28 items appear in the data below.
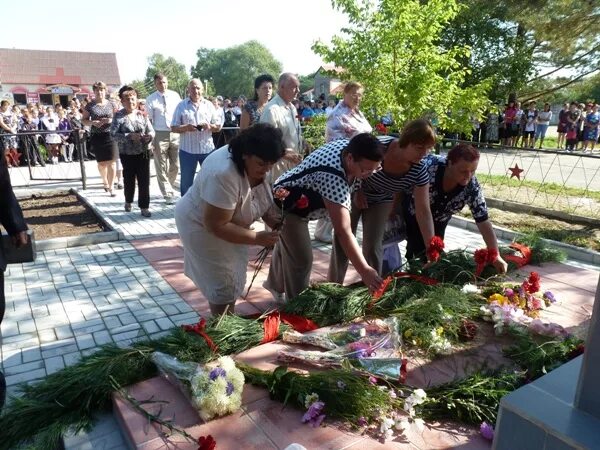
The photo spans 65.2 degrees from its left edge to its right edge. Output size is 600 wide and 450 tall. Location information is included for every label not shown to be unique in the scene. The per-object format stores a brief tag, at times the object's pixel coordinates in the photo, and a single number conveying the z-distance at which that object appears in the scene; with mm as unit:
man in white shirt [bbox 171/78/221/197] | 6371
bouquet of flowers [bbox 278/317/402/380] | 2268
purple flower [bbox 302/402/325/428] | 1989
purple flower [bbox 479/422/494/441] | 1930
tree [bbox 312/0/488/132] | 6945
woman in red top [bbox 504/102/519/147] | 17656
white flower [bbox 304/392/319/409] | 2033
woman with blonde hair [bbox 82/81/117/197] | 7387
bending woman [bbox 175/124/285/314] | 2420
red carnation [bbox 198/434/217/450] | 1708
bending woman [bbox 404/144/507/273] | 3256
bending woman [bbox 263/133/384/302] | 2697
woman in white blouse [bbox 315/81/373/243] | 5273
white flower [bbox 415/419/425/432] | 1951
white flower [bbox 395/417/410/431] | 1954
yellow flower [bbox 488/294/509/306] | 2949
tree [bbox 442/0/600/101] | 17219
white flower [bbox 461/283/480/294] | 3104
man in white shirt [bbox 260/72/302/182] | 4922
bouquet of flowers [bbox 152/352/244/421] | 1965
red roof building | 49375
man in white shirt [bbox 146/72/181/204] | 7078
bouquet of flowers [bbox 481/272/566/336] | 2688
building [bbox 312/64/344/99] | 61359
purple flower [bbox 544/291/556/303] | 3078
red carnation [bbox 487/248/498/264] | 3168
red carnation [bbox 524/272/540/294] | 2943
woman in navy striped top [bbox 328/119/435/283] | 3012
